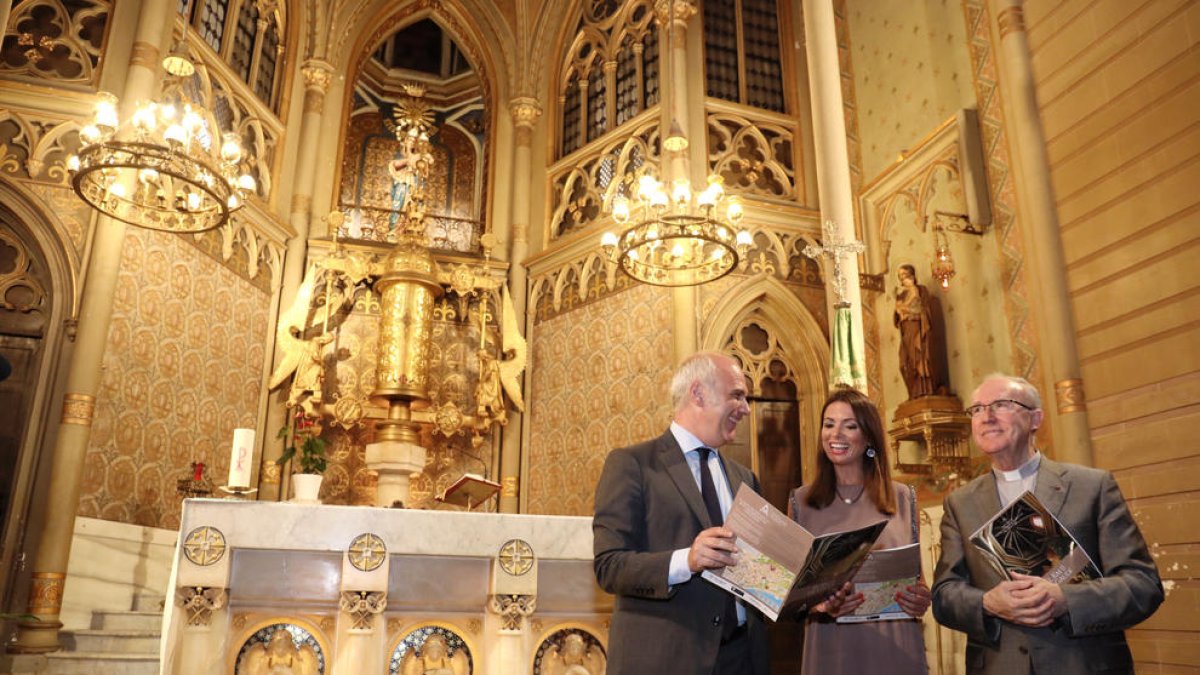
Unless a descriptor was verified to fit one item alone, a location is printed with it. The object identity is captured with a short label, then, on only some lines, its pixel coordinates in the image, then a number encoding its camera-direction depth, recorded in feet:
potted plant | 16.48
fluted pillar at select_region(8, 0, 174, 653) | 21.48
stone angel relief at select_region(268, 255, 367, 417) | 30.89
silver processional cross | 21.56
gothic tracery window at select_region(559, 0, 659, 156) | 35.68
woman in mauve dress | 9.12
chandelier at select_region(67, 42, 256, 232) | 18.69
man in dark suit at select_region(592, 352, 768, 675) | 7.69
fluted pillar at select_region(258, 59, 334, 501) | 30.76
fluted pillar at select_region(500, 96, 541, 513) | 33.24
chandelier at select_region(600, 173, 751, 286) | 23.35
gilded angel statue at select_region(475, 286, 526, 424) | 32.48
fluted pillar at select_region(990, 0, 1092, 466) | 19.89
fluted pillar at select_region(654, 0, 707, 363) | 29.35
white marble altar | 13.52
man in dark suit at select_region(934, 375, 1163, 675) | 8.07
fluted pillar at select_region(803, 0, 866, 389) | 21.76
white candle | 15.02
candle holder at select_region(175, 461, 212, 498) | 23.00
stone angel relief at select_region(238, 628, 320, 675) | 13.83
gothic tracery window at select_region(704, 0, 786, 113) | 34.71
